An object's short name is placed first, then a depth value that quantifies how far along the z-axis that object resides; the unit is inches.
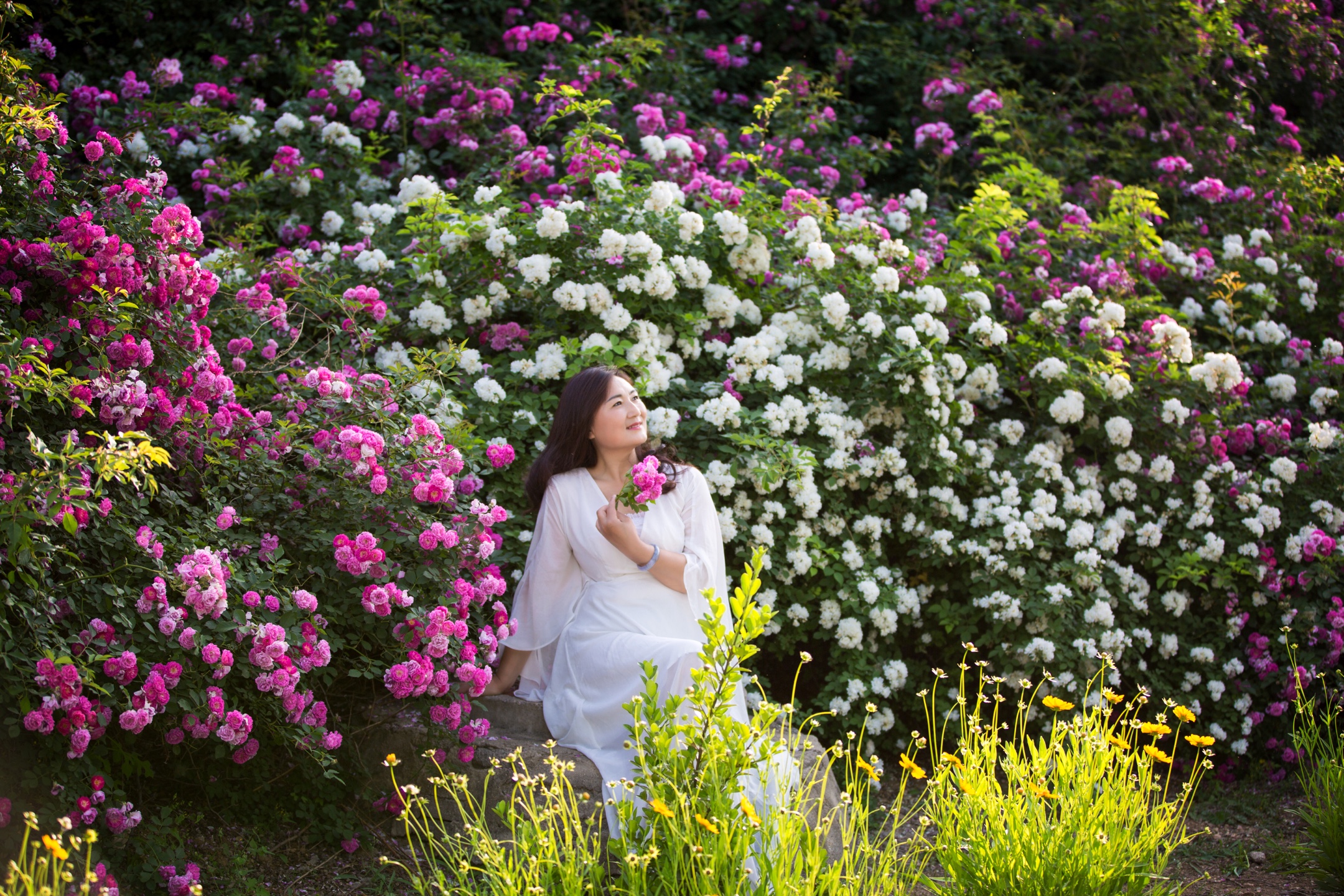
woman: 134.6
